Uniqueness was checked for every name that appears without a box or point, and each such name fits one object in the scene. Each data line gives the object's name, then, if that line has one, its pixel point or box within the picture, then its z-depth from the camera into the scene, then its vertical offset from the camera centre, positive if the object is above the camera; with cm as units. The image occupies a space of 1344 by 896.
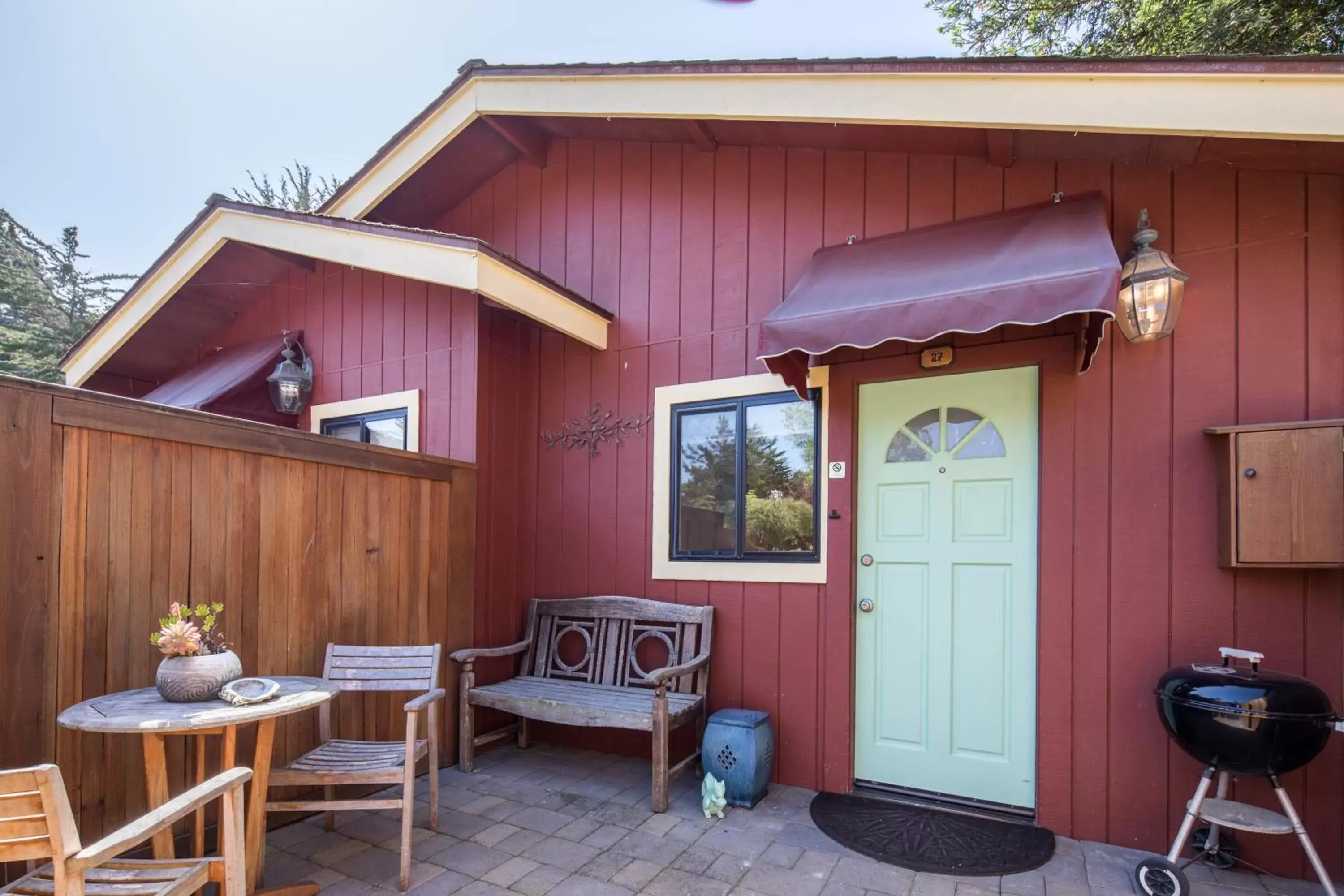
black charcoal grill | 222 -90
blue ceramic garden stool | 324 -145
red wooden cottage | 261 +50
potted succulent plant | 220 -69
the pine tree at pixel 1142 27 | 535 +448
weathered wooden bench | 334 -125
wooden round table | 197 -83
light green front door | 313 -58
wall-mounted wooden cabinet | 241 -8
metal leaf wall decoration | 425 +25
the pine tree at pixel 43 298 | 1234 +331
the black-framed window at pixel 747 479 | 366 -6
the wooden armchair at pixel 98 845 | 135 -85
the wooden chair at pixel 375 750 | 256 -121
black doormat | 269 -164
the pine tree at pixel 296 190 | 1457 +625
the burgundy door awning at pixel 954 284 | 251 +80
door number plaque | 330 +59
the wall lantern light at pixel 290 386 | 527 +64
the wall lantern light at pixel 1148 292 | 266 +75
